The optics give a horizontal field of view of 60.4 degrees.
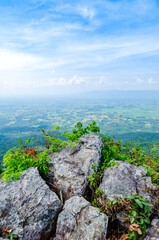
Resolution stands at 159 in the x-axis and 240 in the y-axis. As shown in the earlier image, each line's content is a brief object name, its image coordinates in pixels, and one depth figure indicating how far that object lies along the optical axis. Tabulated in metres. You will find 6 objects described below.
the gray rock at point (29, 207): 3.29
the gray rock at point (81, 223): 3.04
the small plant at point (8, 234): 3.10
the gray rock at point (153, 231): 2.95
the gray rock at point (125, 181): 3.78
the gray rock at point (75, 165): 4.20
